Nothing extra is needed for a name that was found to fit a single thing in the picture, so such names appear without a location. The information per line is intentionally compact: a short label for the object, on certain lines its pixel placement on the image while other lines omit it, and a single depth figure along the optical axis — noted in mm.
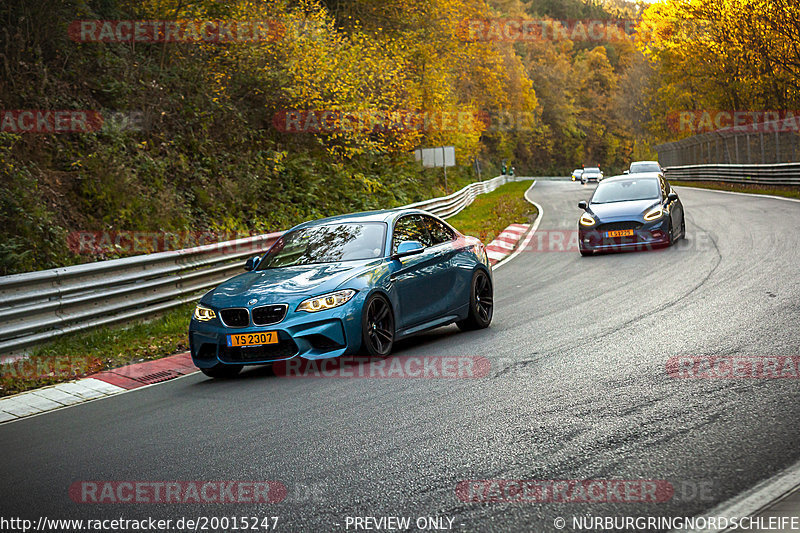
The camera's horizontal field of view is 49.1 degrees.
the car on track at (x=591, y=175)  68500
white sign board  35000
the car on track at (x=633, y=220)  17859
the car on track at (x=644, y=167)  40969
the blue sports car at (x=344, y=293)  8531
